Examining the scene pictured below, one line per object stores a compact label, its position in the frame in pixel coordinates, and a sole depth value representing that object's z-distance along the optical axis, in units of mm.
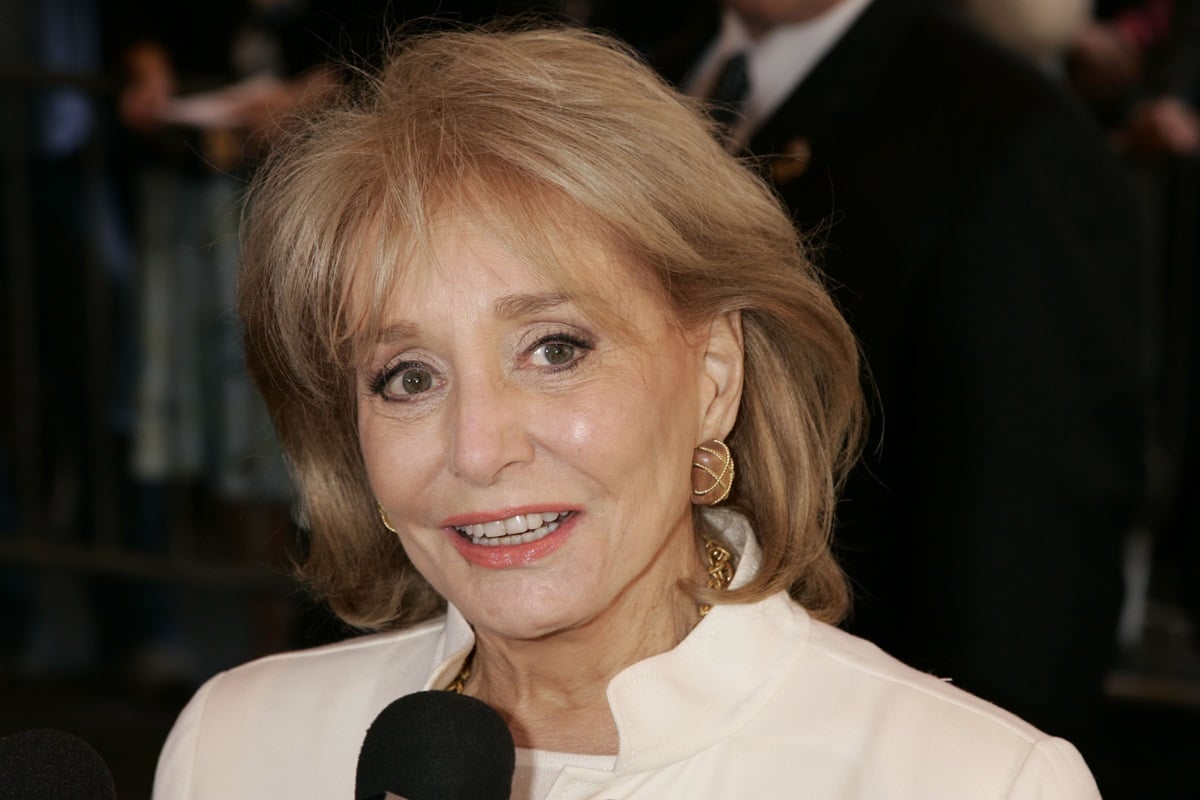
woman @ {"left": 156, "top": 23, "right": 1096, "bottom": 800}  3367
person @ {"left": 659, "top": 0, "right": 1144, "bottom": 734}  4680
